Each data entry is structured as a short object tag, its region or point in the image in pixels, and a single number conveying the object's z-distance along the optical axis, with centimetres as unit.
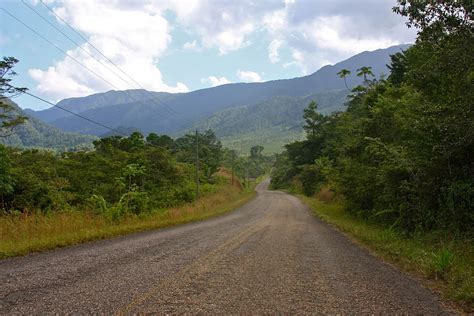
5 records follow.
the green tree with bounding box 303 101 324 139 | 6375
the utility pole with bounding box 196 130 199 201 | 3219
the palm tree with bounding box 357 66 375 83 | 3828
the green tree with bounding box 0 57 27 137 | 2806
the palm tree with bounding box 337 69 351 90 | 4092
